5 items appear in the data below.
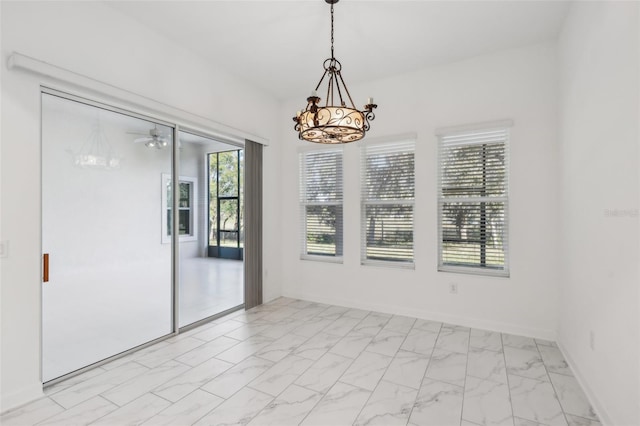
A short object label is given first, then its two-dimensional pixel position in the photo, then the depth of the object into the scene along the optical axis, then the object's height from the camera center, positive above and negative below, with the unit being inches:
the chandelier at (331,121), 86.4 +26.0
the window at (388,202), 159.8 +6.5
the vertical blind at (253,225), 168.6 -5.4
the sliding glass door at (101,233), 96.9 -5.9
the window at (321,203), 180.1 +6.7
